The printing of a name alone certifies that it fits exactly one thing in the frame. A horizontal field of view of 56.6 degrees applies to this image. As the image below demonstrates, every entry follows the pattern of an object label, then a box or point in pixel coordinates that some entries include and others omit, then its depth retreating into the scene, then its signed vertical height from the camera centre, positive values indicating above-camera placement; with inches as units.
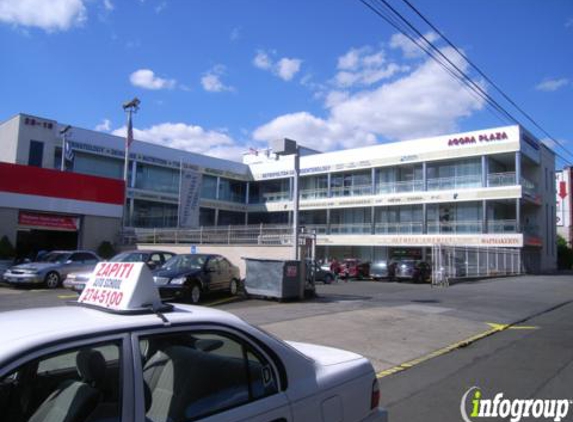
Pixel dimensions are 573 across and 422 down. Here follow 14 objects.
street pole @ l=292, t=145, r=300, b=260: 739.3 +42.4
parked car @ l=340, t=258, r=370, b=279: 1412.4 -40.9
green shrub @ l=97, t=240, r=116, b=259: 1155.9 -9.3
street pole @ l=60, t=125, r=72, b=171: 1478.7 +322.8
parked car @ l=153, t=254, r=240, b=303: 629.3 -34.2
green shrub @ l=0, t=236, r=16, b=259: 975.6 -12.0
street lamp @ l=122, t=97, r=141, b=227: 1252.2 +316.3
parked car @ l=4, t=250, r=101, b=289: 794.8 -36.9
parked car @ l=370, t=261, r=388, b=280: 1360.7 -40.0
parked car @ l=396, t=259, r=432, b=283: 1311.5 -37.9
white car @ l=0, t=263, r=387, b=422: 95.4 -25.6
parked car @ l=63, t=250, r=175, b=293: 688.4 -17.2
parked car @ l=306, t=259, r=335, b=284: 1189.3 -50.1
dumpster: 677.3 -35.4
